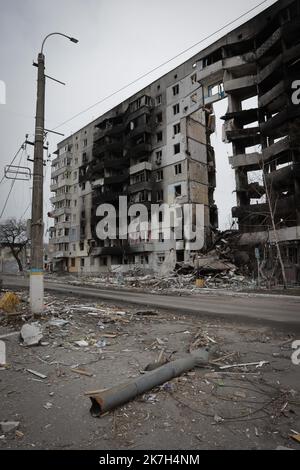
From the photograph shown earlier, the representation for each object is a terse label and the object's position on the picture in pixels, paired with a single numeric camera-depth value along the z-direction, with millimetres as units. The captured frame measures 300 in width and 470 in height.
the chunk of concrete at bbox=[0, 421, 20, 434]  3496
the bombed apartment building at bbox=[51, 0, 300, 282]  30578
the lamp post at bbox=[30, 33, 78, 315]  10000
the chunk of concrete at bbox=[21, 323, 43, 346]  7138
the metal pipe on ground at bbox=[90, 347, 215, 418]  3842
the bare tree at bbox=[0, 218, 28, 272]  65750
